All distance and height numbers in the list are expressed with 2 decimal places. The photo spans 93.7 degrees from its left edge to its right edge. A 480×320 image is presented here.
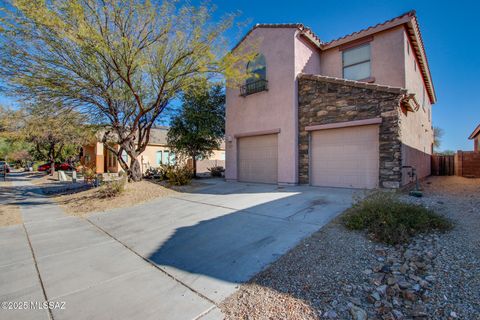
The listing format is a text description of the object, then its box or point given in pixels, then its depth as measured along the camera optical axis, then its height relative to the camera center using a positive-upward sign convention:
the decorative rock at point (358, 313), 2.17 -1.50
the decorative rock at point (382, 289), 2.49 -1.45
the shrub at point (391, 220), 3.62 -1.07
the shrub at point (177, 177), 10.51 -0.79
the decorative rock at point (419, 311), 2.14 -1.47
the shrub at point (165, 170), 11.02 -0.51
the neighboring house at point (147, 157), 20.67 +0.35
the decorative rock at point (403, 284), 2.52 -1.41
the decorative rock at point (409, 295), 2.36 -1.43
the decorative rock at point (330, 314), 2.20 -1.53
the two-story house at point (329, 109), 7.31 +1.93
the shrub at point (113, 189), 8.44 -1.09
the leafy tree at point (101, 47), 5.99 +3.48
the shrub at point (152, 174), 13.70 -0.86
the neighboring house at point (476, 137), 17.52 +1.96
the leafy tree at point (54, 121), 8.23 +1.67
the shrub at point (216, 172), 15.27 -0.81
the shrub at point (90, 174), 12.82 -0.83
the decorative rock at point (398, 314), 2.15 -1.50
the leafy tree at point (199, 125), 12.42 +1.99
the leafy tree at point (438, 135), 33.69 +3.83
